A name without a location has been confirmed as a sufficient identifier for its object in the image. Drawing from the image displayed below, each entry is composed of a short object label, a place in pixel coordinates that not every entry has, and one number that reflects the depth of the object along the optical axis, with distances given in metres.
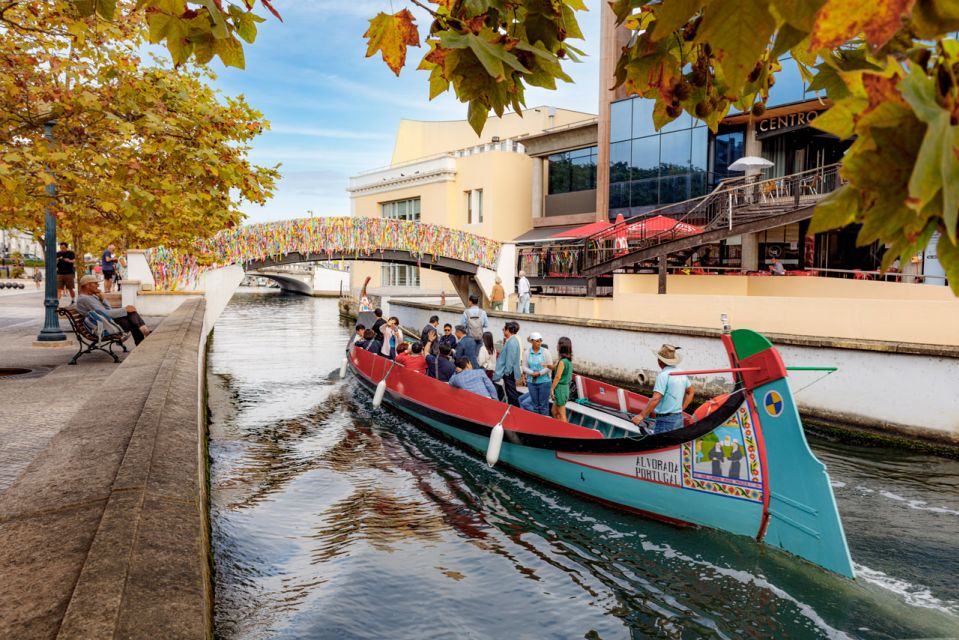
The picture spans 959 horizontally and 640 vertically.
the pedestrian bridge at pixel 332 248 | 22.44
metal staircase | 20.05
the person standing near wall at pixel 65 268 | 19.56
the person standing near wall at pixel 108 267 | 22.50
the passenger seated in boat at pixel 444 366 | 14.21
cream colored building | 41.81
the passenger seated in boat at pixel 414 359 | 15.51
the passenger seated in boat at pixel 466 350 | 14.20
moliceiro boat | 7.56
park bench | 12.09
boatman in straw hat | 9.50
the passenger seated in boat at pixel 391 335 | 18.92
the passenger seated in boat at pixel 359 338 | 18.66
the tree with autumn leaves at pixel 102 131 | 9.37
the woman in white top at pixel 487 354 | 14.97
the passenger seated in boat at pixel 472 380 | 12.44
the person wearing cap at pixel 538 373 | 11.54
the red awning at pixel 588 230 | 26.53
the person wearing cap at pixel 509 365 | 12.88
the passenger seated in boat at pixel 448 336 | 15.98
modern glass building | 25.44
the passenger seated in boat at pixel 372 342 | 17.95
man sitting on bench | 12.18
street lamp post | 12.36
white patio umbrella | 23.48
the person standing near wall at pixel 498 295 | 25.81
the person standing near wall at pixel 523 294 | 25.27
